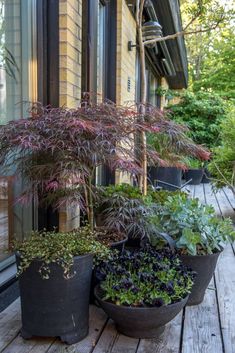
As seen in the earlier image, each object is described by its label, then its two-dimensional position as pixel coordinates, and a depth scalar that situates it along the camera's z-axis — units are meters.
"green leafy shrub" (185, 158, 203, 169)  8.08
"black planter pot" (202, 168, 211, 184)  8.25
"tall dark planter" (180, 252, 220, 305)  2.23
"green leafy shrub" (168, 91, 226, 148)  8.56
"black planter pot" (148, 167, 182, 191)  6.26
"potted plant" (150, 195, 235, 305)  2.24
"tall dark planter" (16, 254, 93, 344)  1.78
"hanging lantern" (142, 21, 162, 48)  4.07
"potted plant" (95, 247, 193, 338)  1.82
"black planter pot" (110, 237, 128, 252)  2.30
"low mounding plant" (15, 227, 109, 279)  1.75
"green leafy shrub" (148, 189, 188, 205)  3.19
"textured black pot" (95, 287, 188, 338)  1.81
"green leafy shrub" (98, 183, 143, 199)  2.74
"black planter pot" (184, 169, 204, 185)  8.01
